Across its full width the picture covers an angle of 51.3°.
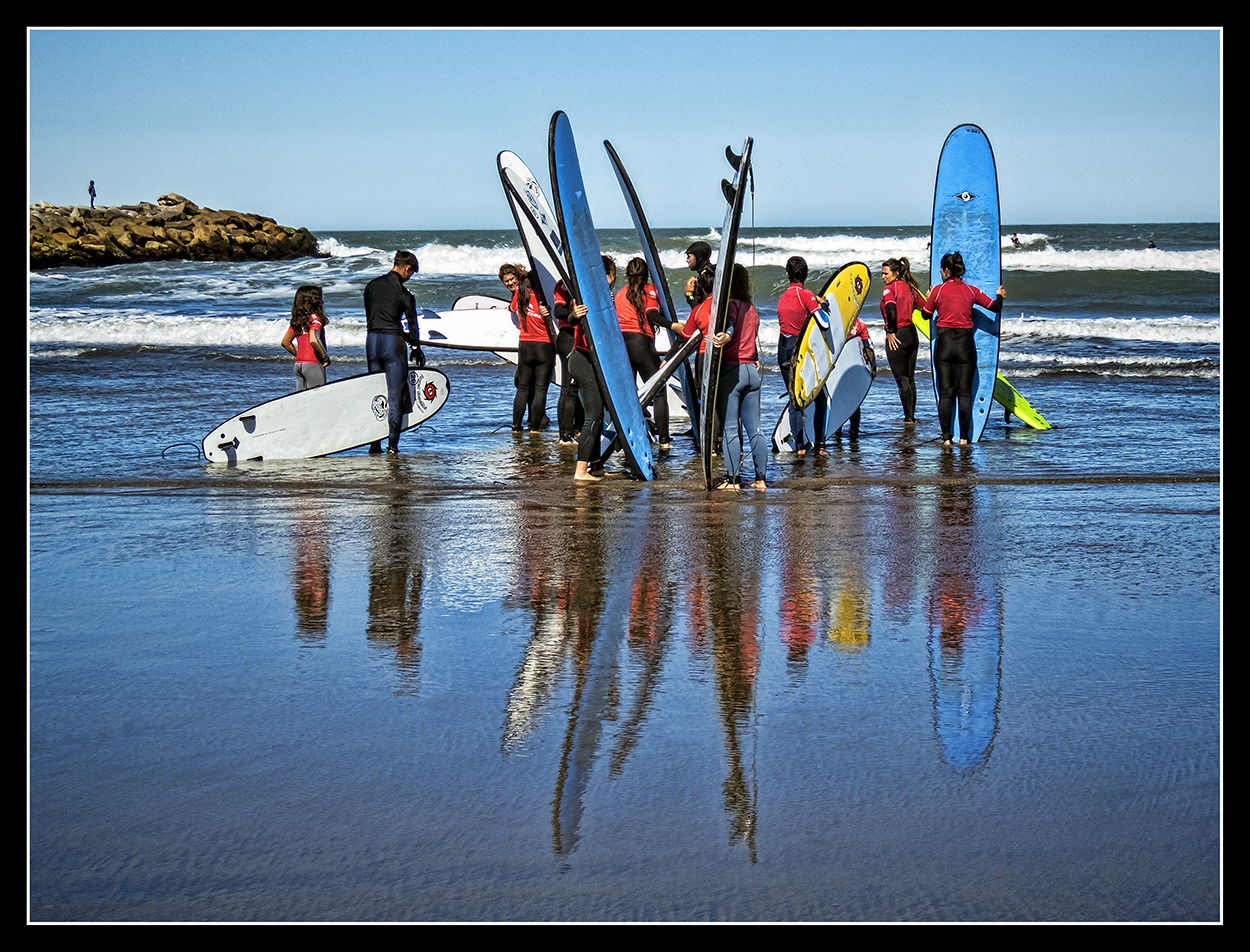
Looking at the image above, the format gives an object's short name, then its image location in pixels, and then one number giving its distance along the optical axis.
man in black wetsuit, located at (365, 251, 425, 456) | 11.41
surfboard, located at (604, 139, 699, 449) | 10.87
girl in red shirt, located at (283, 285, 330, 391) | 11.76
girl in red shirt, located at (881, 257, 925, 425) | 13.09
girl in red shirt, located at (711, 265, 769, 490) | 9.53
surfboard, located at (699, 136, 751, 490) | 9.23
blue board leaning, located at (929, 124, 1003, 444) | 12.82
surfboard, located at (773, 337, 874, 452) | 12.23
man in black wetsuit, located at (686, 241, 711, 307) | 10.19
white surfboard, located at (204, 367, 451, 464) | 11.51
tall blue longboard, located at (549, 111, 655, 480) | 9.39
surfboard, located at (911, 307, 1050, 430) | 13.89
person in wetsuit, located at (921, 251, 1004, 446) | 11.84
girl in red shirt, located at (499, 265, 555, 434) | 12.63
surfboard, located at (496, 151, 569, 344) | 11.91
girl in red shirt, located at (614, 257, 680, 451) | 10.89
